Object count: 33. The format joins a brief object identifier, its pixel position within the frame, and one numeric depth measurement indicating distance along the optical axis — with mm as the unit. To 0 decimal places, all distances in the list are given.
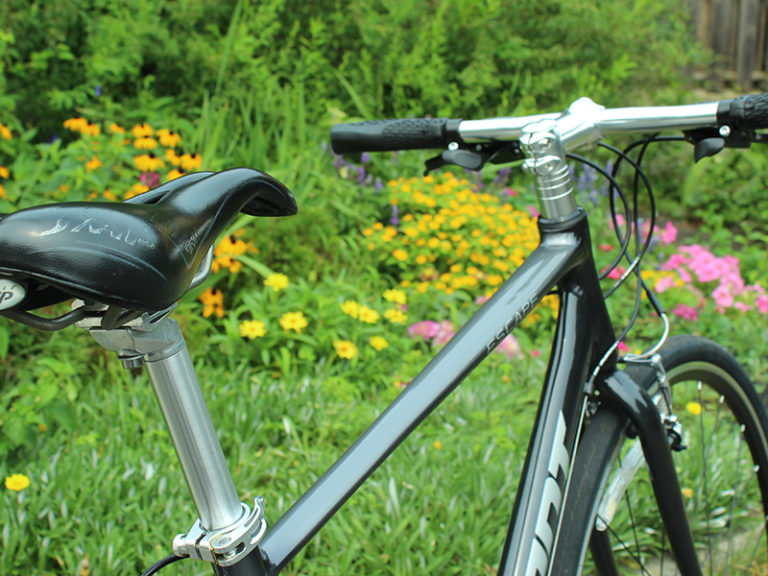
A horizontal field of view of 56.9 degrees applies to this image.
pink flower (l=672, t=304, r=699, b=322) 3043
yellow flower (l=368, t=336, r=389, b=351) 2451
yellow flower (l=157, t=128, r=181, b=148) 2800
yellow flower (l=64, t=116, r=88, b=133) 2777
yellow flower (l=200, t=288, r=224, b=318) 2600
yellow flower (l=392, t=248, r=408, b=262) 2928
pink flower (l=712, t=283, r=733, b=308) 3107
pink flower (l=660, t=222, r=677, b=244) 3432
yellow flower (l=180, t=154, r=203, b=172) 2793
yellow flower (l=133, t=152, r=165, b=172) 2680
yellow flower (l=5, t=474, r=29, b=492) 1680
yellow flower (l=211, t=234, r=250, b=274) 2666
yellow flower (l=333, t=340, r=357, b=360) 2418
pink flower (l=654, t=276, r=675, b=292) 3098
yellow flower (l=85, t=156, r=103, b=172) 2604
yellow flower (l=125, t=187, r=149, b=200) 2588
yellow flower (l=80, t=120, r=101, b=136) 2734
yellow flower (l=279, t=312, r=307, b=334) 2430
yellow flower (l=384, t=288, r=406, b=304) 2635
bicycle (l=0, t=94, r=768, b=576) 626
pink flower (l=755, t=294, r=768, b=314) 3107
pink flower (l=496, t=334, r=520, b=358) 2693
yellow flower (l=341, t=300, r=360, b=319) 2496
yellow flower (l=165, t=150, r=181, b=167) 2752
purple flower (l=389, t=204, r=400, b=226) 3221
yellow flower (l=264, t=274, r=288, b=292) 2471
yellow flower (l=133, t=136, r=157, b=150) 2725
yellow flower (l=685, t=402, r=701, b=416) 1911
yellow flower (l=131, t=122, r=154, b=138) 2743
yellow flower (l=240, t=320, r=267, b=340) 2400
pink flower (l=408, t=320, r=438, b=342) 2699
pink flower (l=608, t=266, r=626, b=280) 3177
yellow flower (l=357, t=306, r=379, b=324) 2510
